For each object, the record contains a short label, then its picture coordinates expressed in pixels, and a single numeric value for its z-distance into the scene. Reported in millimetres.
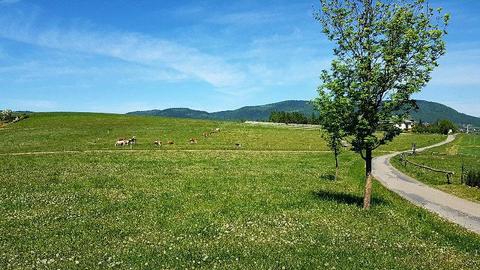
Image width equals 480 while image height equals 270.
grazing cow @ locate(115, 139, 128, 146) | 79025
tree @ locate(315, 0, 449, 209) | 22094
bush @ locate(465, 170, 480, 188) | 36812
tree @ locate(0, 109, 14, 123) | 155262
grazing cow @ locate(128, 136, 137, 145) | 80656
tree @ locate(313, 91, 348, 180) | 23406
